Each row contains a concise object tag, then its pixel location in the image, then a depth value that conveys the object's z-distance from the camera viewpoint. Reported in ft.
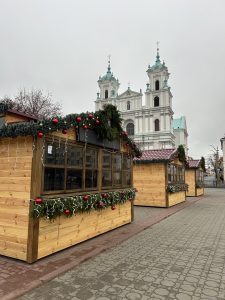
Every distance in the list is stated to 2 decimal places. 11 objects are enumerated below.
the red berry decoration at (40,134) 15.85
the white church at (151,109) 193.77
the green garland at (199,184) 70.77
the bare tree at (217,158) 127.52
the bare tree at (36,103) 80.93
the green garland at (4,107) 17.28
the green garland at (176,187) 44.01
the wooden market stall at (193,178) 70.38
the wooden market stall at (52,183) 16.19
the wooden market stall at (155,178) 43.47
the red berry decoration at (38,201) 15.70
